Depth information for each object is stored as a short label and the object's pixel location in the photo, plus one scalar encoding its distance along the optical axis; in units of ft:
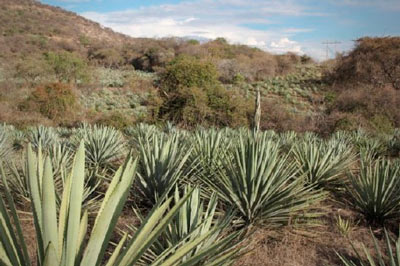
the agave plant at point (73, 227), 4.98
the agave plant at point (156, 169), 15.07
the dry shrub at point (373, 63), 82.58
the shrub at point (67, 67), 108.47
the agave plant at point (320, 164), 18.11
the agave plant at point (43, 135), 28.73
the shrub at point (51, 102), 68.59
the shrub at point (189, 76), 73.31
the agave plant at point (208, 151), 15.55
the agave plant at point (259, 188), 13.25
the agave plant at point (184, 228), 9.55
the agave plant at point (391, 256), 8.32
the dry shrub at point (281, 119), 61.67
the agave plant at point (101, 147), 21.66
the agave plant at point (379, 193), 14.70
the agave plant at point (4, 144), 21.32
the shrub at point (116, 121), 56.29
